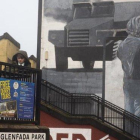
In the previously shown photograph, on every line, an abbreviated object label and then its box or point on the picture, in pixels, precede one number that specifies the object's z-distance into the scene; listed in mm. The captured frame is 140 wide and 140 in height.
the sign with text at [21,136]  10667
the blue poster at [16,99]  11178
